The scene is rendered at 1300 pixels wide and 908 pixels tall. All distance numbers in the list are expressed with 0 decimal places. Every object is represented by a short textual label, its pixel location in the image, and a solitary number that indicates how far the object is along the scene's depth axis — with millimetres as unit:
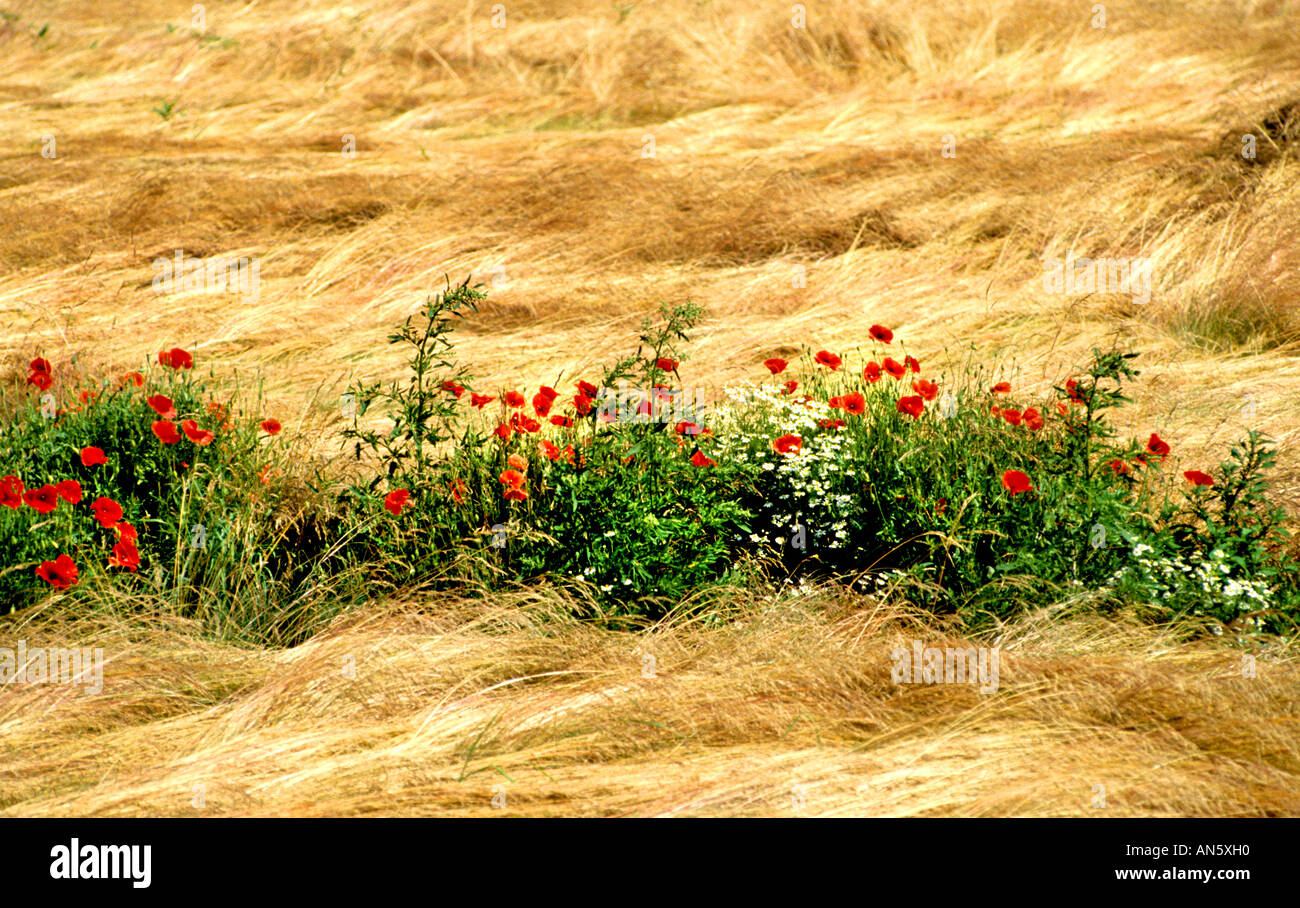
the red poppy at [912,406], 7652
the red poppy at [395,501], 7309
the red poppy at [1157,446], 7387
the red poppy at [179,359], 7379
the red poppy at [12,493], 6871
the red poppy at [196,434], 7395
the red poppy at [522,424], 7660
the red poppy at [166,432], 7223
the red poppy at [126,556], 6992
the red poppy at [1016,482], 6973
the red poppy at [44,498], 6926
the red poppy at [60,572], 6789
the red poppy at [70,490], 6910
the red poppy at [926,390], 8047
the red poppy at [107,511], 6941
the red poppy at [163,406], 7398
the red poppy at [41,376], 7617
